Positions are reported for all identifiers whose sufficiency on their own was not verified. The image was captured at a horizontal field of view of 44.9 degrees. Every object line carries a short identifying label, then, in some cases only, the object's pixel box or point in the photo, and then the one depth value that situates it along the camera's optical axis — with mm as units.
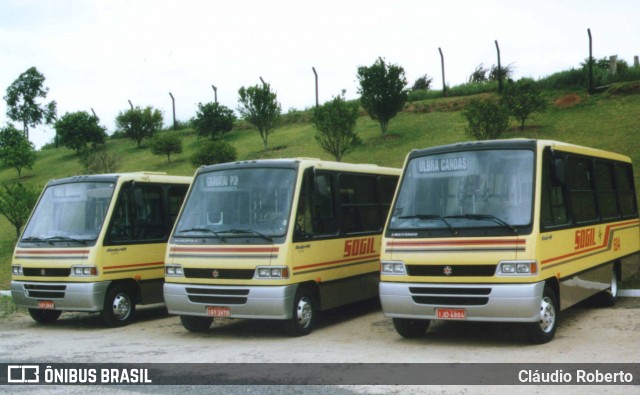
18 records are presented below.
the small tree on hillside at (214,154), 34812
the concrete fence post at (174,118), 54450
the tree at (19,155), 48703
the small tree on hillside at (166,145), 43438
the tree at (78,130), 53188
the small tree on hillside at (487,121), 26750
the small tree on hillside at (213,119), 46938
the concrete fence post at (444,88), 44344
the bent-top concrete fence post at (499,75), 40572
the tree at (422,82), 50250
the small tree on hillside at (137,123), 52656
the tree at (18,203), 29725
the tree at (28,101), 71875
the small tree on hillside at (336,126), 30391
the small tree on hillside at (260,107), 38281
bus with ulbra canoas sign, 9422
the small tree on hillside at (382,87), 36469
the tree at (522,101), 32594
